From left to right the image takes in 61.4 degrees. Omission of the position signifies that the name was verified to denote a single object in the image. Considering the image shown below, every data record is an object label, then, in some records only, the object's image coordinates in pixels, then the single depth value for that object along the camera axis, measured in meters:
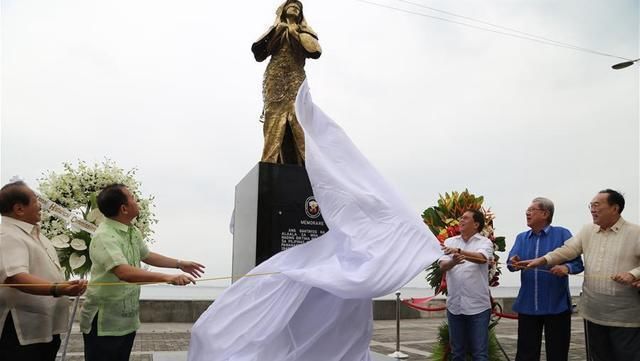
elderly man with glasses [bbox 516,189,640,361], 3.80
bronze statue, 5.56
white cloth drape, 3.07
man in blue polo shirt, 4.26
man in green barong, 3.02
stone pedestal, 4.68
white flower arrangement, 4.26
